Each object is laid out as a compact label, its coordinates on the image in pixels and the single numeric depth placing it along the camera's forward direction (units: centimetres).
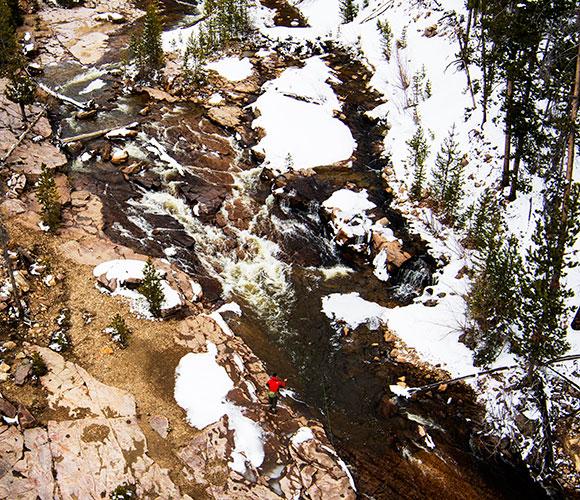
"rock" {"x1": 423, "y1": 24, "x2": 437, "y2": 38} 3152
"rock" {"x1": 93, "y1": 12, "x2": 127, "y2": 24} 3803
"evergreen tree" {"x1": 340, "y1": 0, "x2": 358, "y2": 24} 3800
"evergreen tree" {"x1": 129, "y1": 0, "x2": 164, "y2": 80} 2989
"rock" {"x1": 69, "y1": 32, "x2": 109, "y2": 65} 3186
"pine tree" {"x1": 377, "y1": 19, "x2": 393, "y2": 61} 3278
